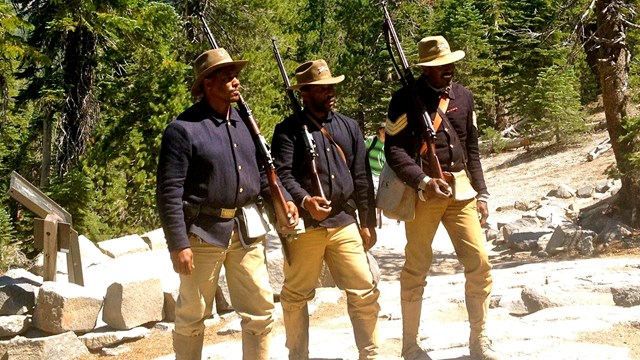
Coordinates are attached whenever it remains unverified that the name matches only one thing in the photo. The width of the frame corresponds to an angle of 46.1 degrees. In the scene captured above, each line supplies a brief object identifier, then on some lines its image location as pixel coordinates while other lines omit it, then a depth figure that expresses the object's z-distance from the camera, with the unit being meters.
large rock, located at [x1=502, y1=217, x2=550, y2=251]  11.84
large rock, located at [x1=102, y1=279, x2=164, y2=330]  8.10
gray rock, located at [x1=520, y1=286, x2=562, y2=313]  6.79
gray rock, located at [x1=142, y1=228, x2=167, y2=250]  12.44
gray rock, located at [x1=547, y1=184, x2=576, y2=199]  15.86
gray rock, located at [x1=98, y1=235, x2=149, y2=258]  11.87
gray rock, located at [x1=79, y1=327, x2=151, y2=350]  8.08
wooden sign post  8.49
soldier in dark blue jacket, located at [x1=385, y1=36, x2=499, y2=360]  5.35
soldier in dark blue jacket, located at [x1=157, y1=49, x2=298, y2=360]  4.62
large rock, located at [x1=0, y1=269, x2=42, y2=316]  8.13
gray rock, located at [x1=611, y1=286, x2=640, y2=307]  6.48
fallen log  18.88
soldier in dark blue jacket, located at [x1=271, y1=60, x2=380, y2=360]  5.21
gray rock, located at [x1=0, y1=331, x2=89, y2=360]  7.81
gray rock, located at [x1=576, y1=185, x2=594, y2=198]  15.59
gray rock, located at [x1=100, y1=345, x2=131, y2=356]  7.97
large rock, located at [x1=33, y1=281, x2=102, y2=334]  7.91
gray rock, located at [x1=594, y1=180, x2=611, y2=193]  15.29
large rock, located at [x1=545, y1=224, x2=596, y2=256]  10.88
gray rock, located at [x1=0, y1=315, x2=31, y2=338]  7.94
